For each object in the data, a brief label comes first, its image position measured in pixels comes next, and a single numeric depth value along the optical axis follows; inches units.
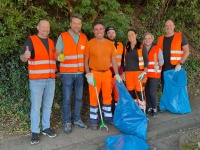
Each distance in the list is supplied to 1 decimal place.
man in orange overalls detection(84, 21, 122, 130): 179.9
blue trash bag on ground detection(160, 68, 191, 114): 212.8
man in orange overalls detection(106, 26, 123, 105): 194.5
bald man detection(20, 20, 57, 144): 160.6
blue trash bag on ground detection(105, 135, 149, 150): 158.9
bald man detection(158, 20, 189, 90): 208.4
